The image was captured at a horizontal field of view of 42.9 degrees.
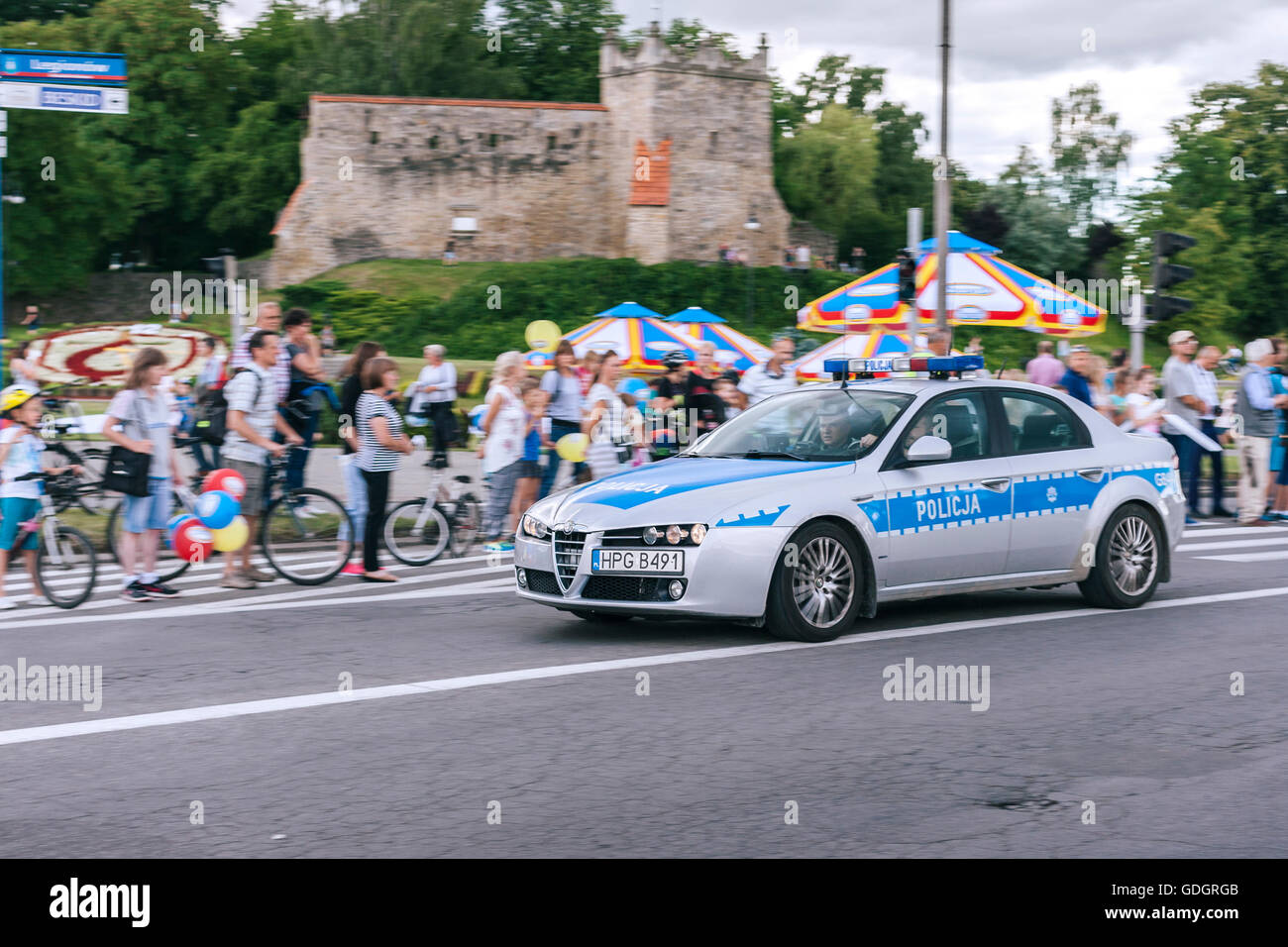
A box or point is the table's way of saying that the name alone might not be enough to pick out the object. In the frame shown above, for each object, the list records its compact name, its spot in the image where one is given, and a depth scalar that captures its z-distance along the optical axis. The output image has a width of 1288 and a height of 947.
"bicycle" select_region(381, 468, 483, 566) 14.27
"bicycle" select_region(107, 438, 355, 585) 12.61
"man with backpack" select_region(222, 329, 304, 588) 12.27
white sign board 15.05
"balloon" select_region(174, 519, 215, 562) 12.27
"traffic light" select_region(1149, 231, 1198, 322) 18.75
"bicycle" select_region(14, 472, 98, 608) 11.55
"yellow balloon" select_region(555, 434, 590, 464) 16.03
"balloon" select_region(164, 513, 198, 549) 12.32
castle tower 78.25
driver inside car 10.16
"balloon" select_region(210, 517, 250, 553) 12.30
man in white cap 17.95
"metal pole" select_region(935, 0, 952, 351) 20.64
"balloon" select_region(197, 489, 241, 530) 12.18
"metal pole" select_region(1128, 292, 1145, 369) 19.31
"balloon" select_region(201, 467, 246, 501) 12.26
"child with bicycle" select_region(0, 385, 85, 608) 11.48
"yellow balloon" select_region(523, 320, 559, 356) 20.22
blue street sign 15.00
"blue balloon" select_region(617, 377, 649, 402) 20.08
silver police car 9.32
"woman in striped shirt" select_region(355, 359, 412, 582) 12.44
